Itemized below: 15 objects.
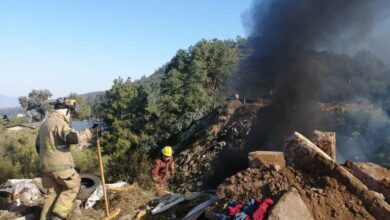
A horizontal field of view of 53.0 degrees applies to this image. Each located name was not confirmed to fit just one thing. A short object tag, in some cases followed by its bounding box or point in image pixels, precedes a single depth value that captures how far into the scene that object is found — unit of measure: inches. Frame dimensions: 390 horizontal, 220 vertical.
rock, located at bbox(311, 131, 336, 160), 236.7
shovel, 208.8
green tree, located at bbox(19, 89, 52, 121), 2524.1
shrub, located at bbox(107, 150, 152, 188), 316.3
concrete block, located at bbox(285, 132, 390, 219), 187.0
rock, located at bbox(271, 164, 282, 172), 208.8
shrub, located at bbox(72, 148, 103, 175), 376.9
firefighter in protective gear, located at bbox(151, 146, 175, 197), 286.7
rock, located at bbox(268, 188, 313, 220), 172.4
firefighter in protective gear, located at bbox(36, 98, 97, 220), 194.7
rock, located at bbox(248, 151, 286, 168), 236.5
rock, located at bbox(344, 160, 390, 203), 228.0
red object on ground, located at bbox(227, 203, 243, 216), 182.7
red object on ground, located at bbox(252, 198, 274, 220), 174.1
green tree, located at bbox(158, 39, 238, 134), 1309.1
